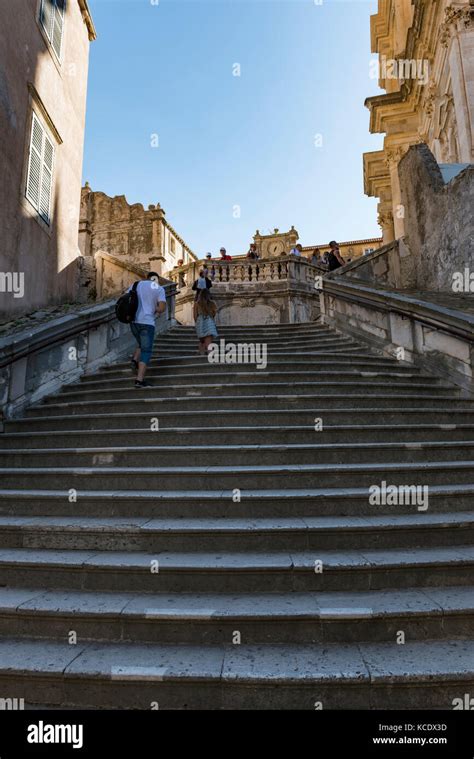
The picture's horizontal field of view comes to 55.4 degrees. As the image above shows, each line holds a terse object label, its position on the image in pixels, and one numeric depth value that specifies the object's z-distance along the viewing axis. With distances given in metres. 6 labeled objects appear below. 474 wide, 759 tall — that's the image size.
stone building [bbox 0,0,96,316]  8.58
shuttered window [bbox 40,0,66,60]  10.41
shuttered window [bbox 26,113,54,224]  9.64
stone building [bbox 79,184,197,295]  28.45
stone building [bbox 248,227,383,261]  47.84
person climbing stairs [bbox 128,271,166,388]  6.83
